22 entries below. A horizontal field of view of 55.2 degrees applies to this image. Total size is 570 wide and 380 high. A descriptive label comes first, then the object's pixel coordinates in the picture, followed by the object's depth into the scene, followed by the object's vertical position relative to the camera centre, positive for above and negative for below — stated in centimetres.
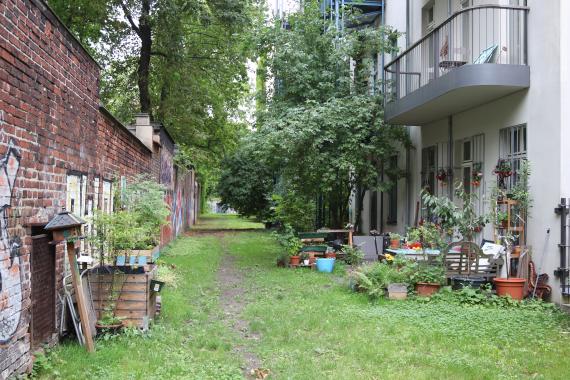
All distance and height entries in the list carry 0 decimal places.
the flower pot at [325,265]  1240 -138
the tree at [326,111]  1336 +239
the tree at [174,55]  1727 +556
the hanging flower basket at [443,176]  1198 +67
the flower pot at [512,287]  834 -123
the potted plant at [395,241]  1178 -77
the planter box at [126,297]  640 -112
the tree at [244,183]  3175 +121
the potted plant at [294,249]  1302 -109
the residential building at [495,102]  818 +198
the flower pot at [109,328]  612 -143
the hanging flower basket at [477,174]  1049 +63
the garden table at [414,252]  986 -87
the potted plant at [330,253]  1309 -117
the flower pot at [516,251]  885 -71
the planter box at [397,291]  877 -138
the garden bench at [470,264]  884 -94
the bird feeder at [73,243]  520 -42
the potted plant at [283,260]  1322 -136
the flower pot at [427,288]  880 -133
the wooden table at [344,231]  1304 -65
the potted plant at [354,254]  1229 -111
